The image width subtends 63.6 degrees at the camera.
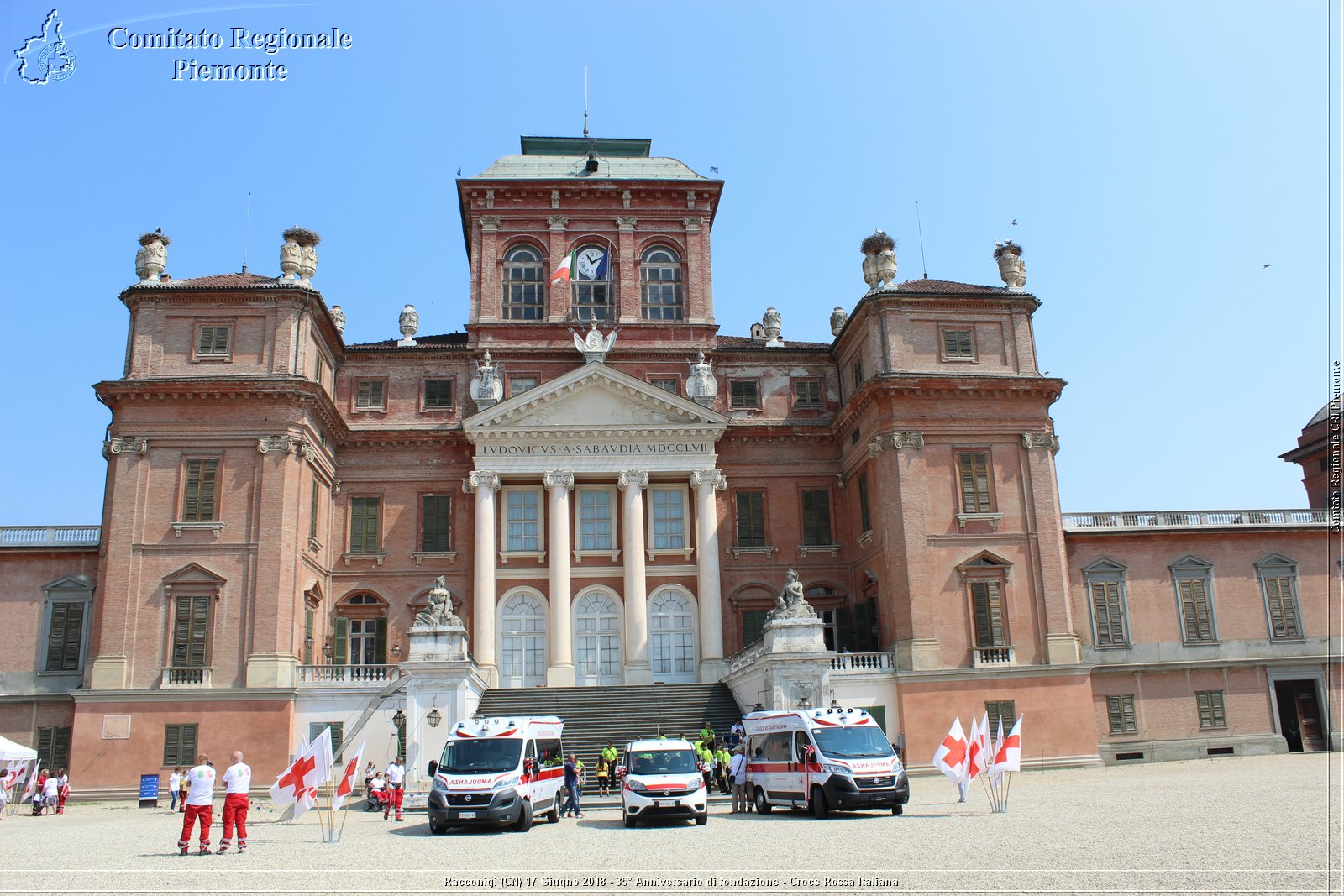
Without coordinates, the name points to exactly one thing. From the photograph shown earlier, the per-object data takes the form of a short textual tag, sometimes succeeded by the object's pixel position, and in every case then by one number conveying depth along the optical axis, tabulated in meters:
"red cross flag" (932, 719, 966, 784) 22.05
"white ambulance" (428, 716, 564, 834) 20.59
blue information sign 30.36
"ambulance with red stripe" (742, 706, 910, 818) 21.00
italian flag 41.53
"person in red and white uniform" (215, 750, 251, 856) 17.59
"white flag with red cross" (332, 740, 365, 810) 19.97
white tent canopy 28.98
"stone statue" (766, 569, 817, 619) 31.72
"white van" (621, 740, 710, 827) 20.81
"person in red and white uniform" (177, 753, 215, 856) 17.16
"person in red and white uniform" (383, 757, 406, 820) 24.52
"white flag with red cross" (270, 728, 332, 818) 19.45
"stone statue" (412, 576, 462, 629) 31.34
